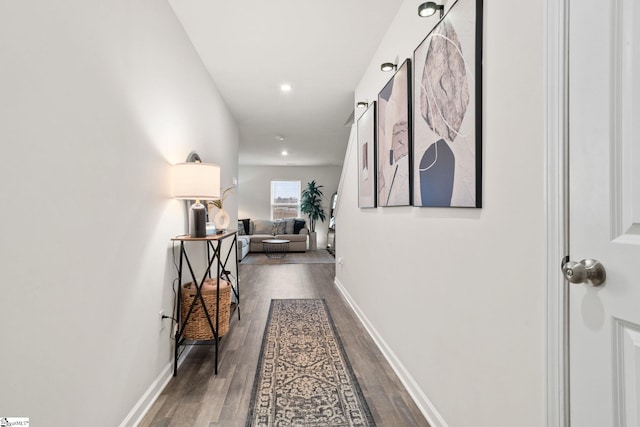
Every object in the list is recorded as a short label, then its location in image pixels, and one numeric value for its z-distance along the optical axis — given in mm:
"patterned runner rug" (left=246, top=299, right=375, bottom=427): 1687
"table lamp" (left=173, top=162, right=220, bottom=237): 2146
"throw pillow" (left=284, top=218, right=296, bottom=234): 9031
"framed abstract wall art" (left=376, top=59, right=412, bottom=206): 1987
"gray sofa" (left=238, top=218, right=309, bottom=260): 8398
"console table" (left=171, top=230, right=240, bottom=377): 2180
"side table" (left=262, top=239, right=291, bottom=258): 8184
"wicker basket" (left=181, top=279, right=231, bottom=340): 2289
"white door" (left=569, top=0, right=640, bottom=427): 737
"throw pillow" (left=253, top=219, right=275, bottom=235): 9102
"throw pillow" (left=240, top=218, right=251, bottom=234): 9055
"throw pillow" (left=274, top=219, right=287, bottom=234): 9023
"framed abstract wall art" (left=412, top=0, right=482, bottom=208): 1281
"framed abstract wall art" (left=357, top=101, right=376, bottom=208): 2805
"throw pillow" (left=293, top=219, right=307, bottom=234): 9008
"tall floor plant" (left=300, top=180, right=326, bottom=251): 9492
